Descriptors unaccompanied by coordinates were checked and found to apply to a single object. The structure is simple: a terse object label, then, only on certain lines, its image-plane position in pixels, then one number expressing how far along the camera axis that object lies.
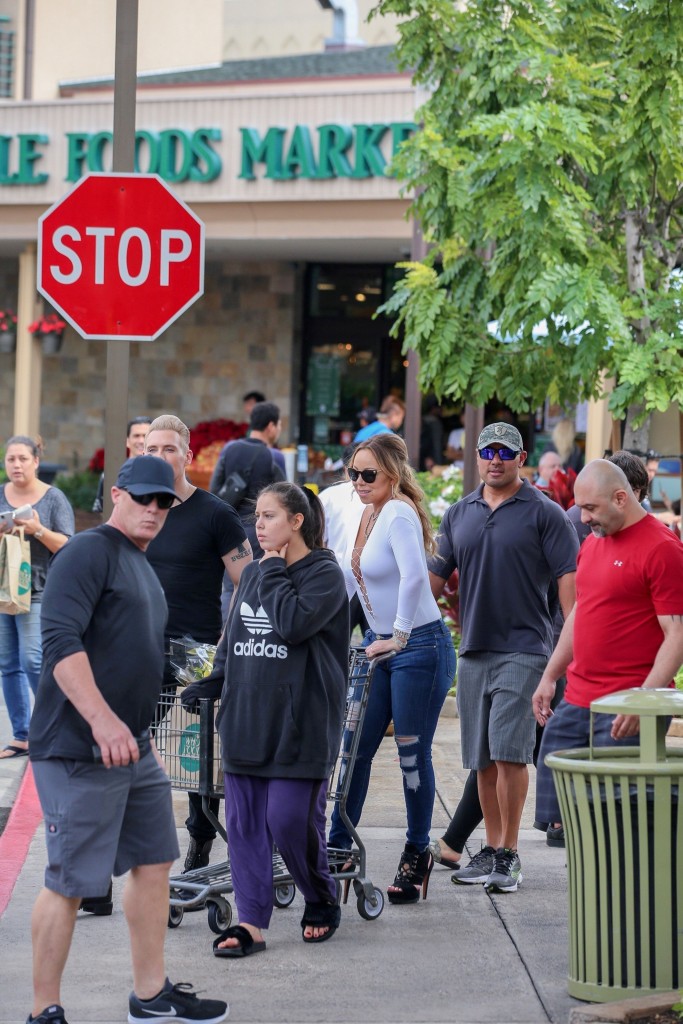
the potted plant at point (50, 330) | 42.50
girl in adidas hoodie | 11.00
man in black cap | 9.04
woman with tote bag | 18.25
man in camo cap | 13.22
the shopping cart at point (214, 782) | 11.75
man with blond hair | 12.71
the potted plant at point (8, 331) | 46.91
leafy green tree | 19.02
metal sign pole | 14.99
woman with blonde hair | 12.82
